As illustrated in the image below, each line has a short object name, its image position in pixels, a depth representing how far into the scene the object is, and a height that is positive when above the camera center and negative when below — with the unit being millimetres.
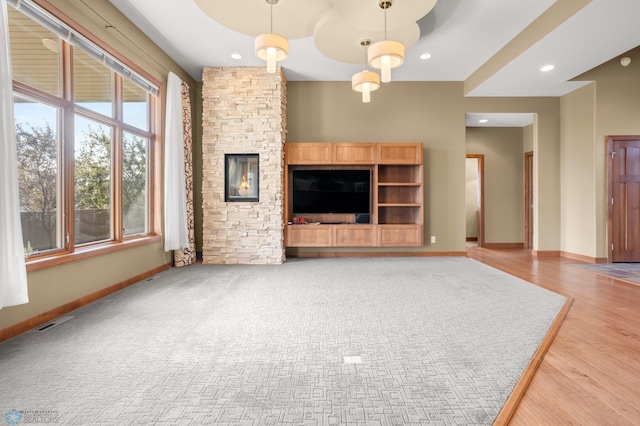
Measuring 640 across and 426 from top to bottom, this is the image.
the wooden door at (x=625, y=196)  5348 +155
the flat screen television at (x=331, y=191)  5875 +325
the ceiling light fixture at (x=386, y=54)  3039 +1531
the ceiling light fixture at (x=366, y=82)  3939 +1632
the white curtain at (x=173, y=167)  4699 +665
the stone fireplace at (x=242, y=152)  5328 +953
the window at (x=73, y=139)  2701 +762
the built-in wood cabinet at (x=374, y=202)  5676 +150
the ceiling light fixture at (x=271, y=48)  2965 +1576
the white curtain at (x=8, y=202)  2160 +65
